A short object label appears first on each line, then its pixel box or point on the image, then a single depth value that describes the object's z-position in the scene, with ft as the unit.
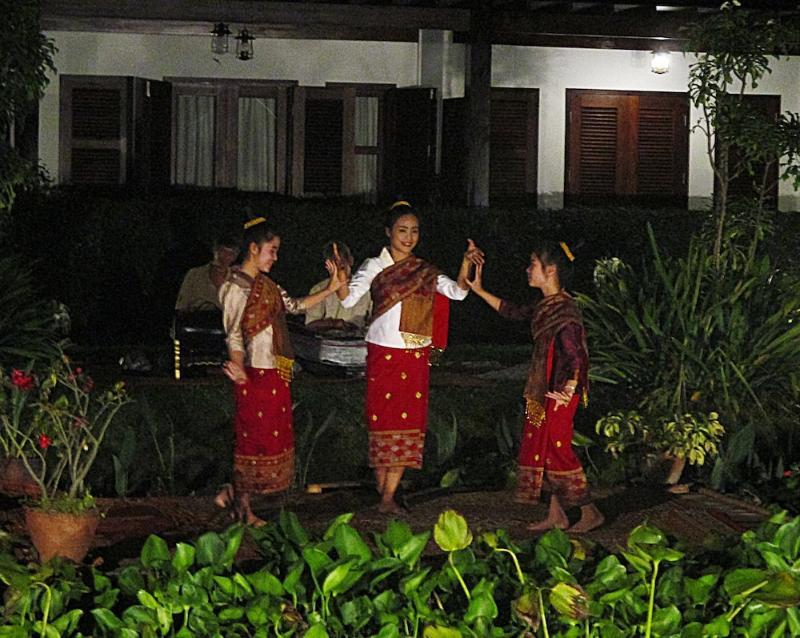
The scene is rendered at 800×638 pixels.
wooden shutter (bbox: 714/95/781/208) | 58.29
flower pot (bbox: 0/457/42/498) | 28.66
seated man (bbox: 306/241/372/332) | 42.14
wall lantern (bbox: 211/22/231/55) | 54.08
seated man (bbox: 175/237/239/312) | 41.14
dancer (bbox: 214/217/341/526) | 26.23
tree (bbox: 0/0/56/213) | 33.53
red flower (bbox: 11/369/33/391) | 25.24
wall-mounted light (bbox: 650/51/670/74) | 57.77
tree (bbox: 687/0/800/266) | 34.37
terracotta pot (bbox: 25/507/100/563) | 22.82
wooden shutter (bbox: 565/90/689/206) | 58.44
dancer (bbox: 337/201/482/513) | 27.40
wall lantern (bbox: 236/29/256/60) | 54.80
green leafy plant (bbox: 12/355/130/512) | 23.27
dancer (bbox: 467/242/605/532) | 26.55
